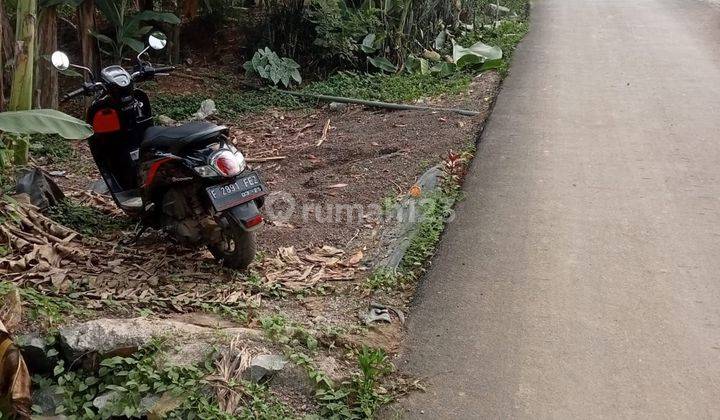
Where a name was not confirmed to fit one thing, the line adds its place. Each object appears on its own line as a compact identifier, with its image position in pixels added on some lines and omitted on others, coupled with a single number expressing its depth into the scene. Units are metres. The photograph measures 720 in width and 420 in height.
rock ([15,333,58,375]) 3.29
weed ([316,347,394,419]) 3.12
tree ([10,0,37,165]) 5.57
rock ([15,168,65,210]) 4.84
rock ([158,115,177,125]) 8.00
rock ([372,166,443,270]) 4.53
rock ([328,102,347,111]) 8.28
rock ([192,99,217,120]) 8.23
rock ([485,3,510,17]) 12.27
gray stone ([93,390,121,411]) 3.11
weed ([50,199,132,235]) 4.92
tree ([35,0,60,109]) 7.39
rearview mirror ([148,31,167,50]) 4.95
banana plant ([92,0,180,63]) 8.21
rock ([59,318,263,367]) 3.30
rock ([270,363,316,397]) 3.23
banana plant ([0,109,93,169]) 3.84
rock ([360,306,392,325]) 3.86
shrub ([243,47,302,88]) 9.10
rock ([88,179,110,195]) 5.91
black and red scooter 4.10
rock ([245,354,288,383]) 3.23
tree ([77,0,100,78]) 8.04
